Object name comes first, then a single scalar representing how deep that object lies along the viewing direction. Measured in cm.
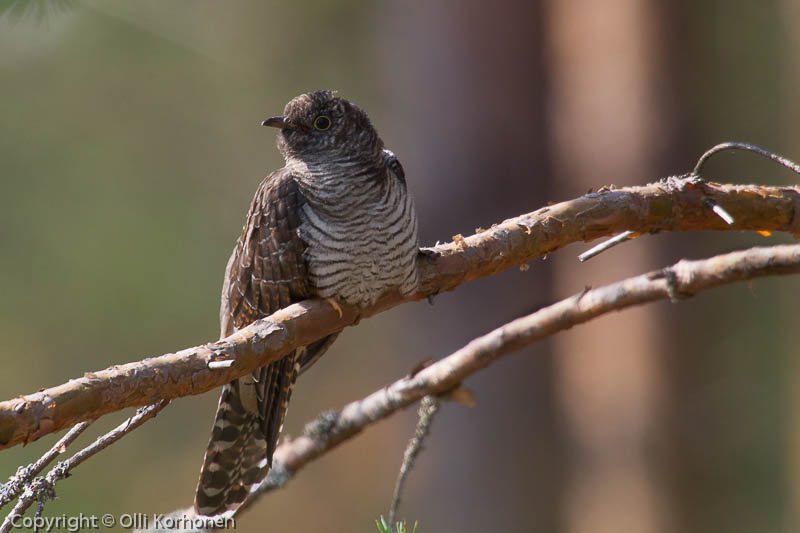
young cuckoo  484
